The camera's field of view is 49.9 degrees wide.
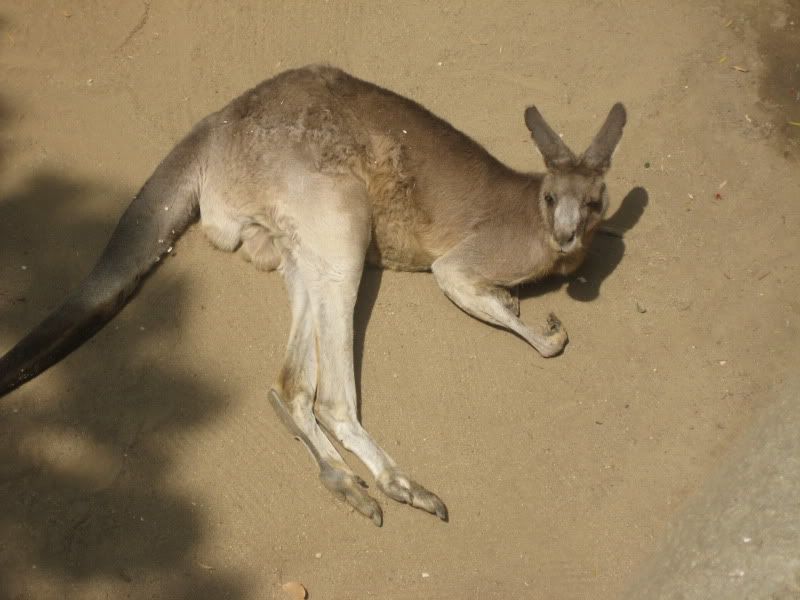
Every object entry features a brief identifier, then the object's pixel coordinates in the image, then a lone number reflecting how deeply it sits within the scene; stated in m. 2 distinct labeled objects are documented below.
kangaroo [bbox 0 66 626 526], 4.57
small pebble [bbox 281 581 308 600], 3.99
